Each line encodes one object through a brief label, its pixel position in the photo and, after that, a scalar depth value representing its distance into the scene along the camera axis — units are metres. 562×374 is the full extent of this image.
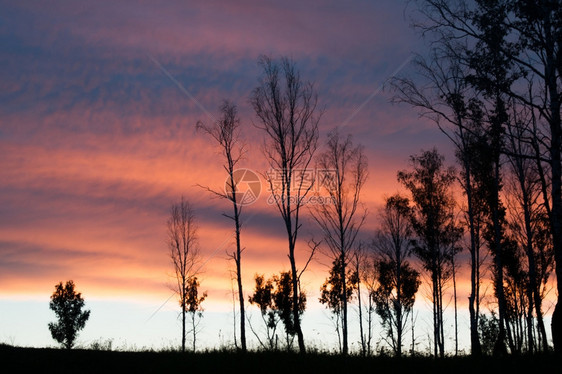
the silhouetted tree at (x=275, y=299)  61.31
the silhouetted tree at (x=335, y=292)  52.06
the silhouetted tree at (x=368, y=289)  47.38
